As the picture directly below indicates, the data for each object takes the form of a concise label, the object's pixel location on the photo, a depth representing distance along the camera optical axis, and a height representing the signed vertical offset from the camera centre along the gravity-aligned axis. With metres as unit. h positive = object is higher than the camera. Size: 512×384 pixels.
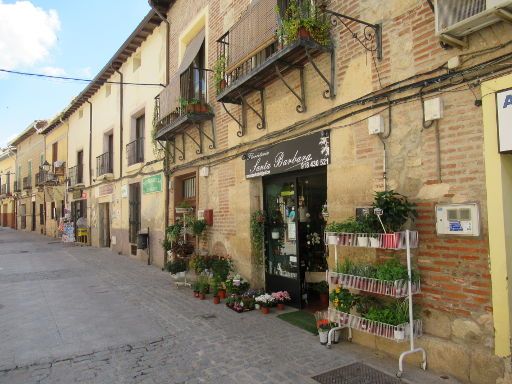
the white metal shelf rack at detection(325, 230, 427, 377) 4.11 -0.83
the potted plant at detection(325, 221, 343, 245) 4.75 -0.27
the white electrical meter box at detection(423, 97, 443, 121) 4.12 +1.02
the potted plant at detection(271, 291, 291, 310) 6.71 -1.44
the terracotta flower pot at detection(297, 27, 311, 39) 5.37 +2.36
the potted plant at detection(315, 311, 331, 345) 5.04 -1.47
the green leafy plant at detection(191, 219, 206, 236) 8.90 -0.29
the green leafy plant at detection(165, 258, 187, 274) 8.69 -1.13
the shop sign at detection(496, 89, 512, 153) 3.55 +0.77
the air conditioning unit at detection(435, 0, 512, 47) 3.40 +1.65
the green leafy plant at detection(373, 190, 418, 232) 4.16 -0.01
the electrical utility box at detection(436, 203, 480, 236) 3.80 -0.11
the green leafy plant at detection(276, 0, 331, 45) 5.42 +2.53
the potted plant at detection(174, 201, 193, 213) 9.90 +0.13
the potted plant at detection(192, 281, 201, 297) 7.80 -1.46
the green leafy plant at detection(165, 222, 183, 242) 9.39 -0.43
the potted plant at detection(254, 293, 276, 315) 6.52 -1.47
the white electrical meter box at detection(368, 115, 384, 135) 4.73 +1.00
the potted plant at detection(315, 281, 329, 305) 6.76 -1.34
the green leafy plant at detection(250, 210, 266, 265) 7.37 -0.39
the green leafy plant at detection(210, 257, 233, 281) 7.79 -1.08
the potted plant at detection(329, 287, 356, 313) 4.81 -1.07
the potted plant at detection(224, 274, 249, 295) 7.27 -1.32
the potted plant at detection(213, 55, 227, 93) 8.05 +2.79
